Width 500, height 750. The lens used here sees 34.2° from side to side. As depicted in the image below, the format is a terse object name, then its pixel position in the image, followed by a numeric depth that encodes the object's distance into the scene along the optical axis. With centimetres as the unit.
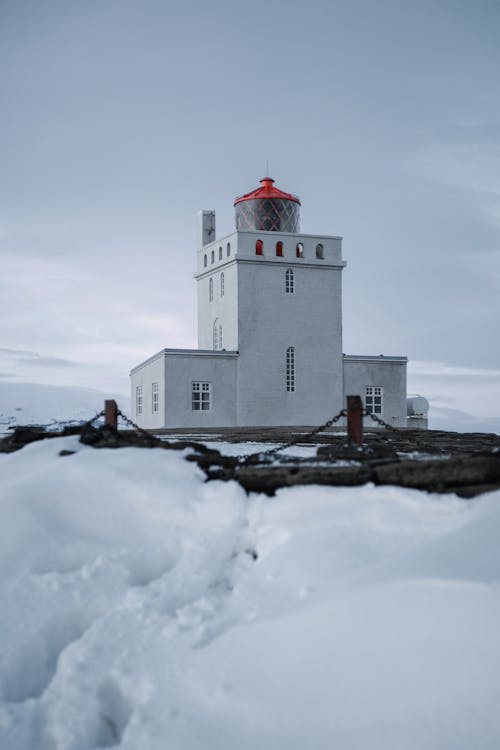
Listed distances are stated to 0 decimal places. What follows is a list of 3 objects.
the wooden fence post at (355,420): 954
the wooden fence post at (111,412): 1133
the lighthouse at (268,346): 2772
